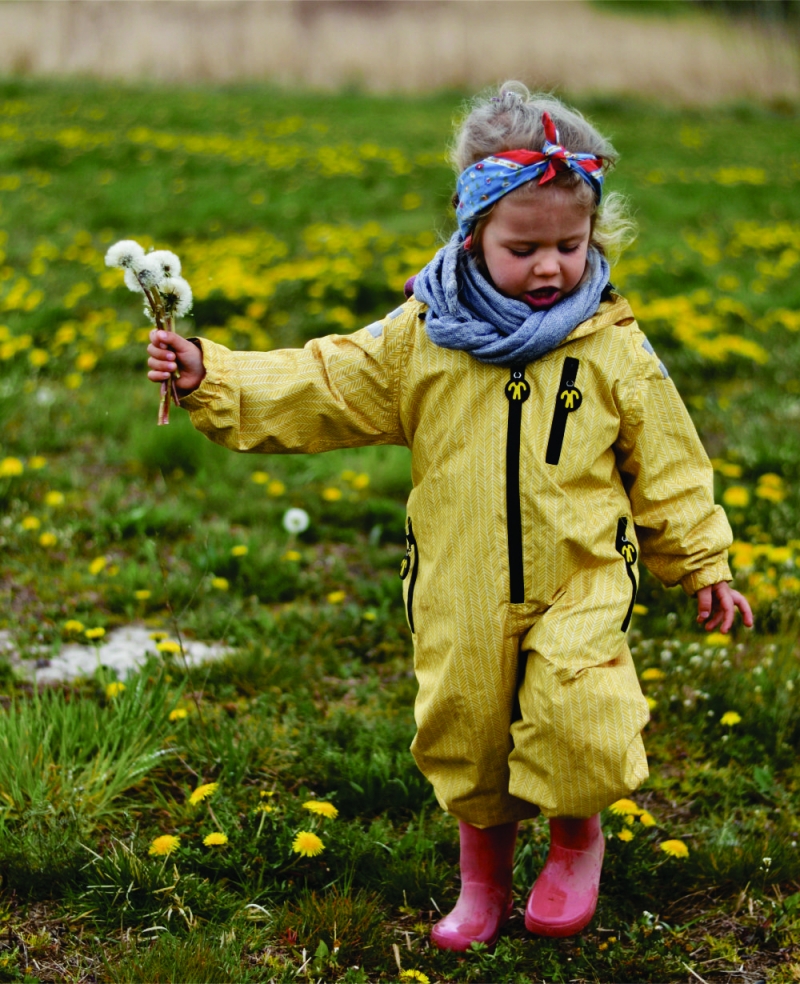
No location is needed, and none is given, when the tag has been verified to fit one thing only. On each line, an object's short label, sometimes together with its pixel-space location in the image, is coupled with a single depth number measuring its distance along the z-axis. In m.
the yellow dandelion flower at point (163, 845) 4.57
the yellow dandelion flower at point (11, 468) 8.37
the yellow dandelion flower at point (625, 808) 4.97
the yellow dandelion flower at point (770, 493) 7.91
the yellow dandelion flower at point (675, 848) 4.78
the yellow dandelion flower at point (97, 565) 7.11
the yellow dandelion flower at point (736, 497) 7.92
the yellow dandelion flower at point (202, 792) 4.82
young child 4.02
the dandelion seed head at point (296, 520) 7.90
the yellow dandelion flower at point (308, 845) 4.58
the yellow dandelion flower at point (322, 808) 4.76
